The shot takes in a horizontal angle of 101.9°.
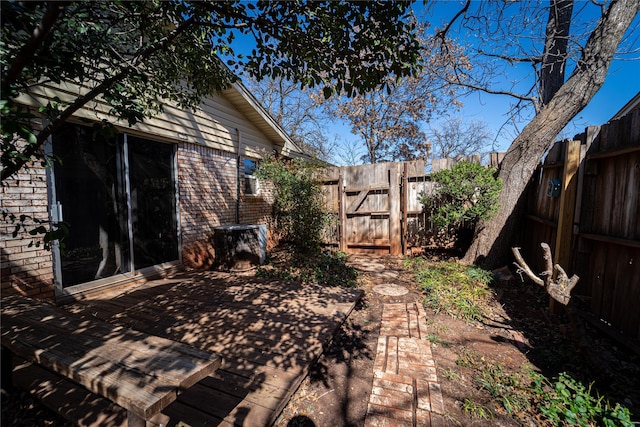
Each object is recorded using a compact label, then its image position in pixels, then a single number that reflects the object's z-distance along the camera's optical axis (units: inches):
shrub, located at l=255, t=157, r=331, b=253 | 259.8
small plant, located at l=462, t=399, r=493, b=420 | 76.6
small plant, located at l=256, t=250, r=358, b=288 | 195.6
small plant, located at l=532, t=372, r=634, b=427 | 70.3
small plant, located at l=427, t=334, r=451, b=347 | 113.4
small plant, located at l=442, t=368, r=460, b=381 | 92.5
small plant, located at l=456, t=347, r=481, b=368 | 100.2
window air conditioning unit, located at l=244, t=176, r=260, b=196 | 279.0
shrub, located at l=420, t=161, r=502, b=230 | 197.9
